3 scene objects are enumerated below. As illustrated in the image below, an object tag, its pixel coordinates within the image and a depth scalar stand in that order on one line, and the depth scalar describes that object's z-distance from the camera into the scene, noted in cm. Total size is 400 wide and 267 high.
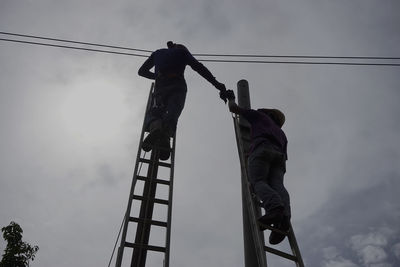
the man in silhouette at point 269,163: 351
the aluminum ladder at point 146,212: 396
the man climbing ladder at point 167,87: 547
